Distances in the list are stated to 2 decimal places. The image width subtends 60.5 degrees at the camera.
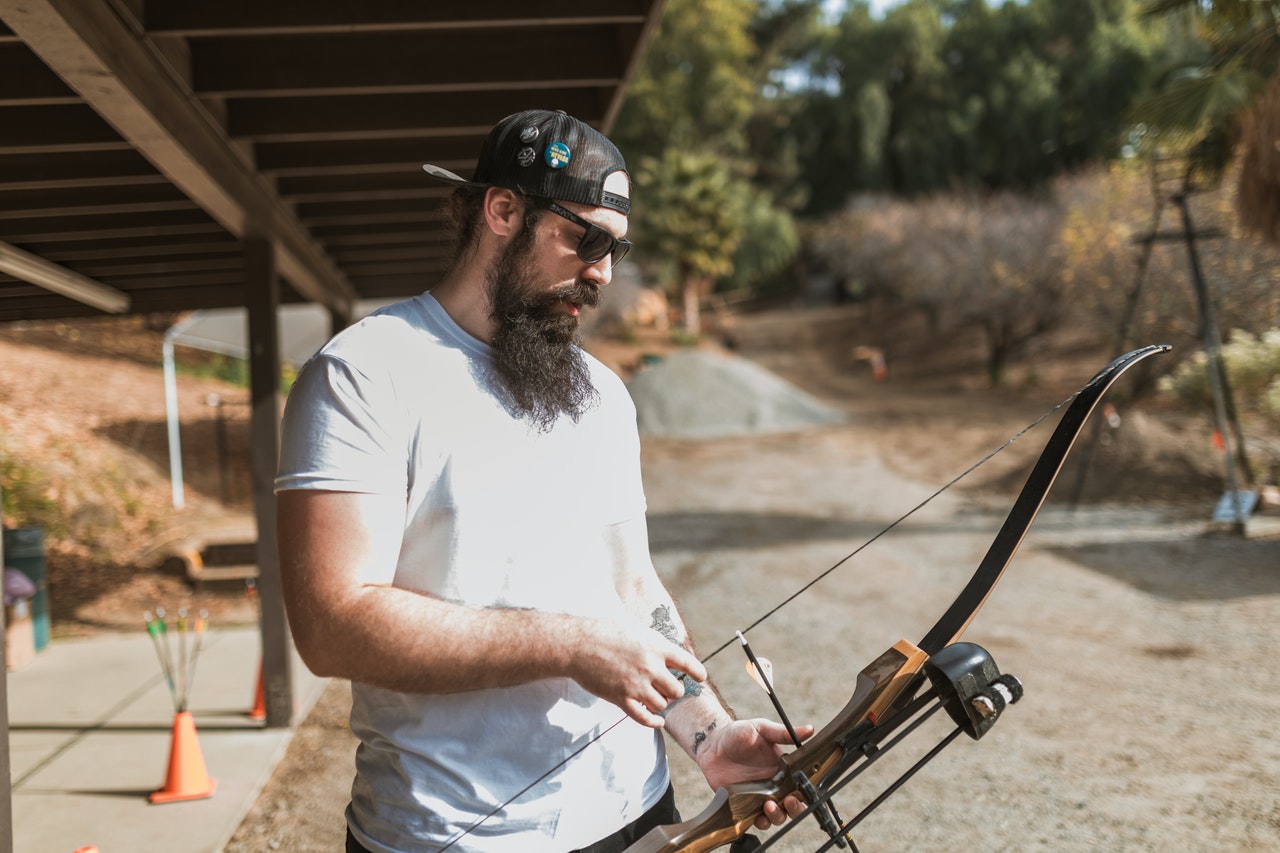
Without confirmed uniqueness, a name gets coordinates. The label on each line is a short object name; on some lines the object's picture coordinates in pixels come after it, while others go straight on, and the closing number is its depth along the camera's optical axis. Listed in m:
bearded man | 1.49
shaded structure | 4.02
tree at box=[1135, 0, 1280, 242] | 9.19
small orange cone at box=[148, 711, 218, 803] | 5.30
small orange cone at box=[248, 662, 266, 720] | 6.65
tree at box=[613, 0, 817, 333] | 37.09
